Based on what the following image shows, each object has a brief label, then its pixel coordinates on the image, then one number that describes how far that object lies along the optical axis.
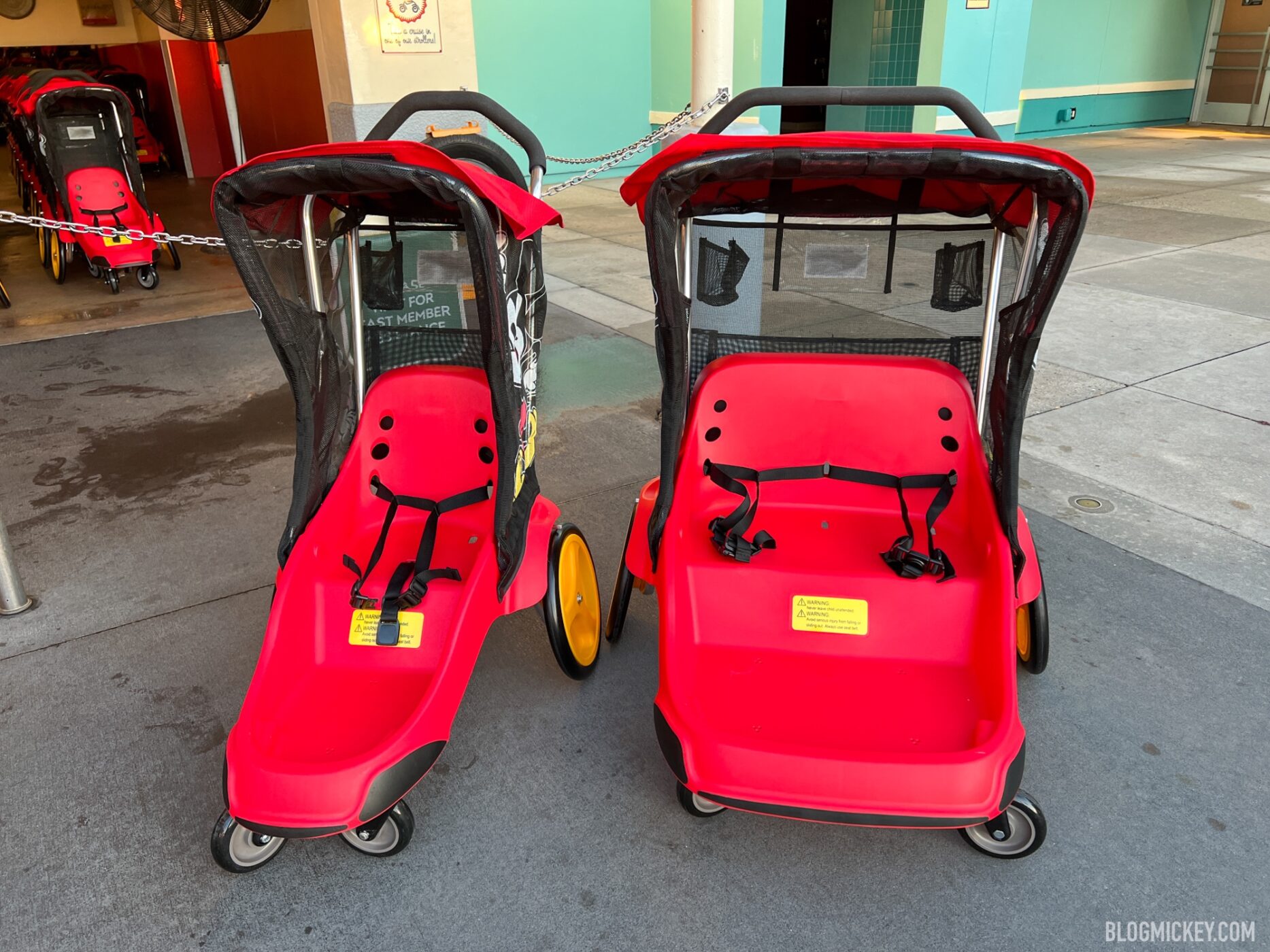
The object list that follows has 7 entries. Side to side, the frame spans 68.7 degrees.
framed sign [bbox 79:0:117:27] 11.54
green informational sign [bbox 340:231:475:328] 2.38
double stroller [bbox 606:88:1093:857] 1.68
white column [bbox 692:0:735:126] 3.74
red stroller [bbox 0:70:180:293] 5.78
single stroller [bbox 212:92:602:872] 1.75
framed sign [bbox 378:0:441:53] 4.75
